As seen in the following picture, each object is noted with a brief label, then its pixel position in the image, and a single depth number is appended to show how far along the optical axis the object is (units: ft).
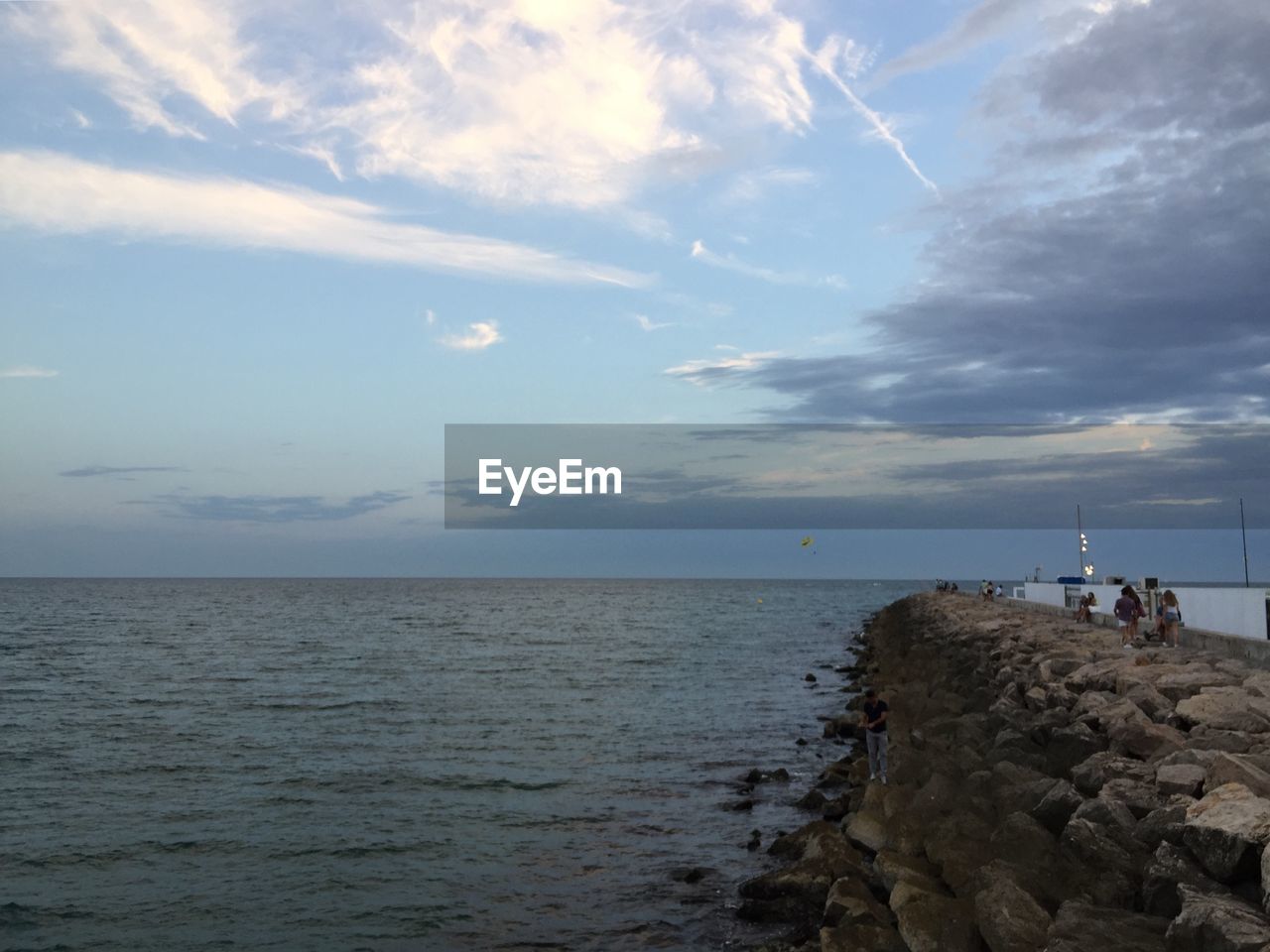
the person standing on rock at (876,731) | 50.42
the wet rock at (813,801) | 53.88
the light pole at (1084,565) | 193.22
